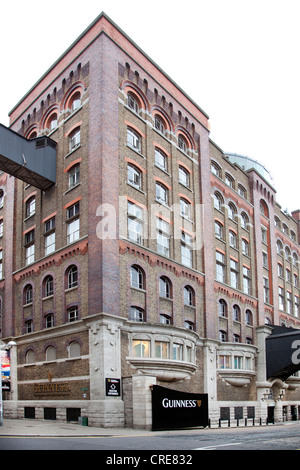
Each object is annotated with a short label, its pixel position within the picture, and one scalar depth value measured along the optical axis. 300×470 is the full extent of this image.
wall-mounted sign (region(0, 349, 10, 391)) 31.50
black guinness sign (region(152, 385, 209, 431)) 28.88
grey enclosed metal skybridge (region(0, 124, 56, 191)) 36.66
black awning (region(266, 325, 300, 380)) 47.25
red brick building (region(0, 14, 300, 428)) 32.53
